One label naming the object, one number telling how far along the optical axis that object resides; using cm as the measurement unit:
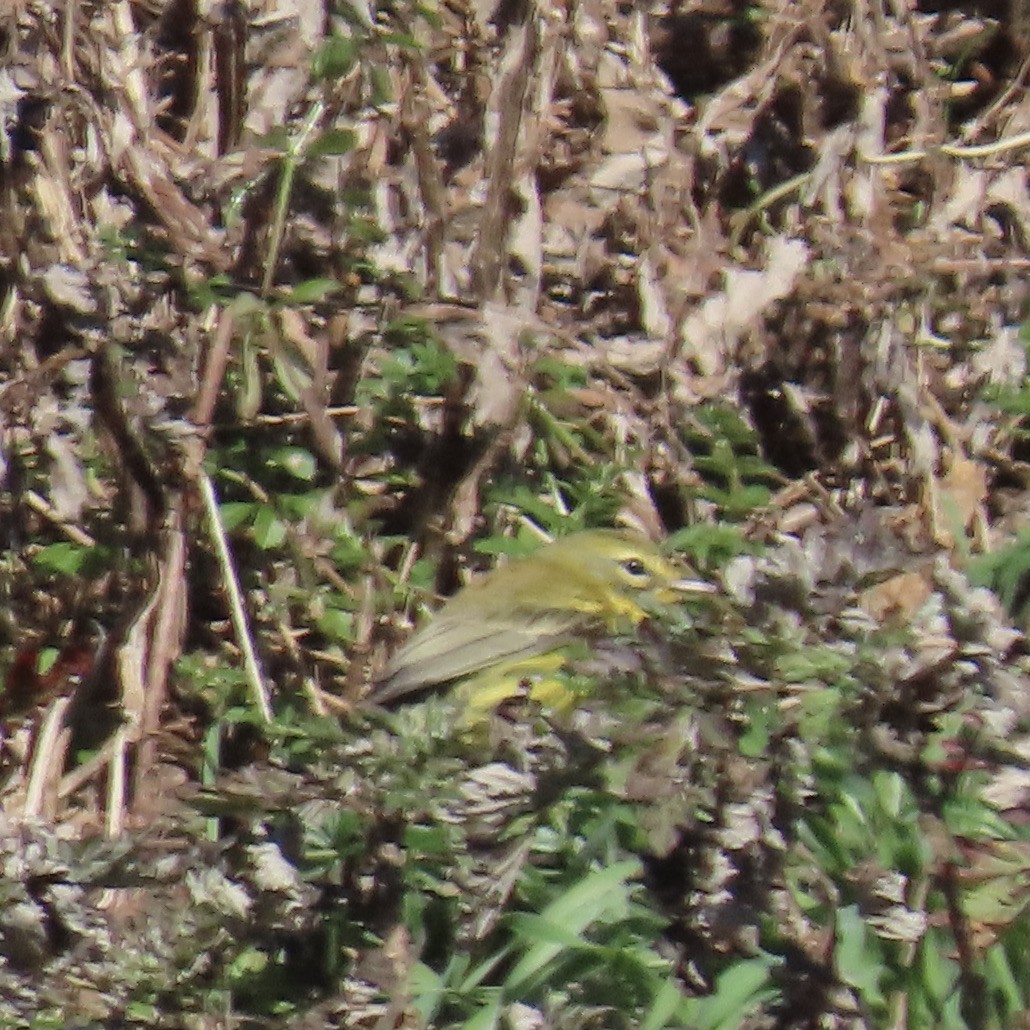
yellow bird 879
